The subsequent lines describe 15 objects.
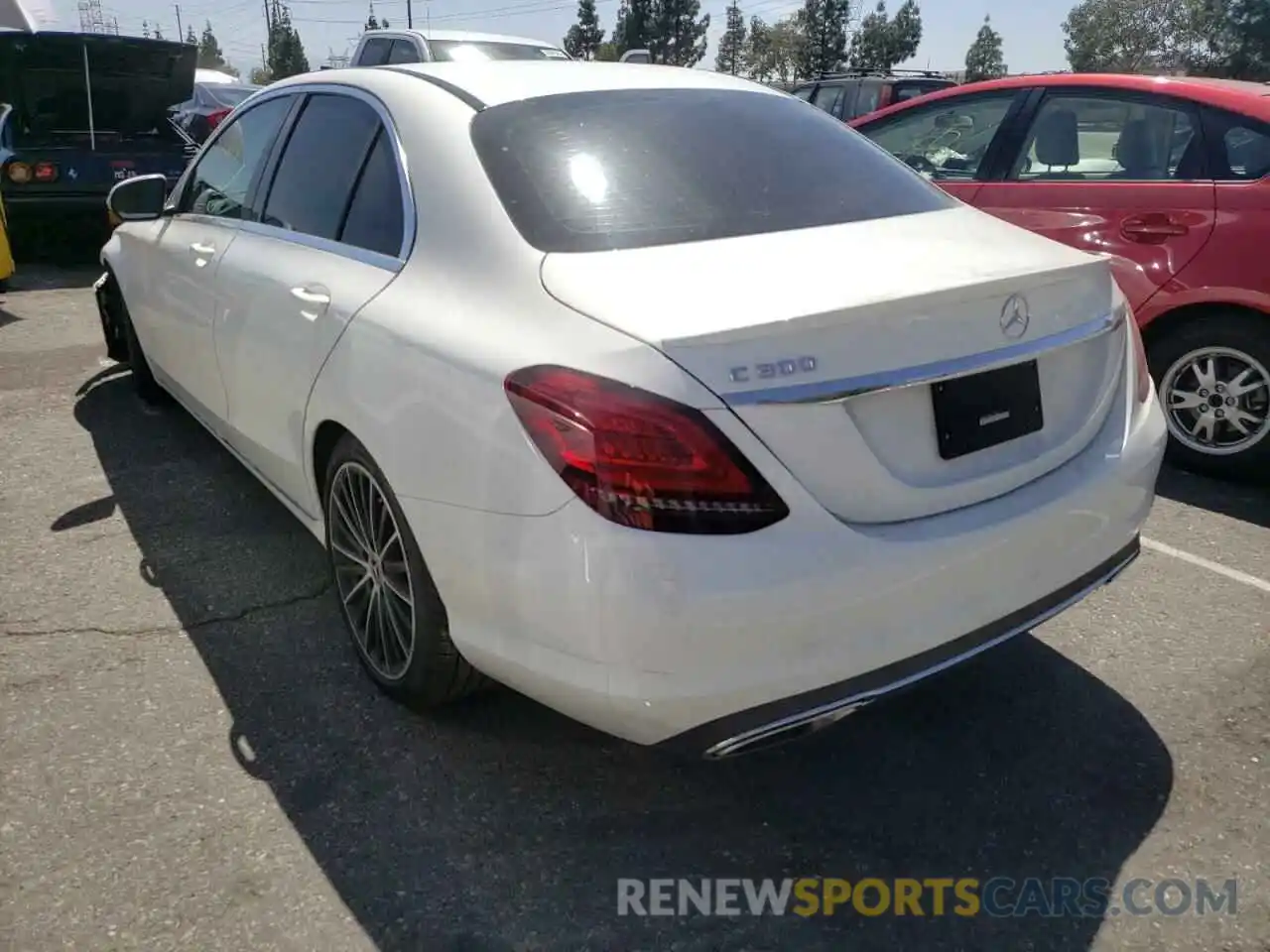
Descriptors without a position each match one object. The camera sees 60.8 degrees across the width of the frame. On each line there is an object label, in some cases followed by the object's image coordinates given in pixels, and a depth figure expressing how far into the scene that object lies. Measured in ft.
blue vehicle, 30.17
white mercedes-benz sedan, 6.44
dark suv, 44.29
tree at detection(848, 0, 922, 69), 236.22
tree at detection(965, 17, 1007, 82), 285.43
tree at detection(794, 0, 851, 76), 217.97
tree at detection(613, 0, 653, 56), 226.99
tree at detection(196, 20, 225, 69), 299.52
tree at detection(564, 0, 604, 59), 246.27
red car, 14.34
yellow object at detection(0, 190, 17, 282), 25.66
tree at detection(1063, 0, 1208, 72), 222.89
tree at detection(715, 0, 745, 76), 258.57
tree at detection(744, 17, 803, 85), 241.14
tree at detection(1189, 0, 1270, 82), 194.90
